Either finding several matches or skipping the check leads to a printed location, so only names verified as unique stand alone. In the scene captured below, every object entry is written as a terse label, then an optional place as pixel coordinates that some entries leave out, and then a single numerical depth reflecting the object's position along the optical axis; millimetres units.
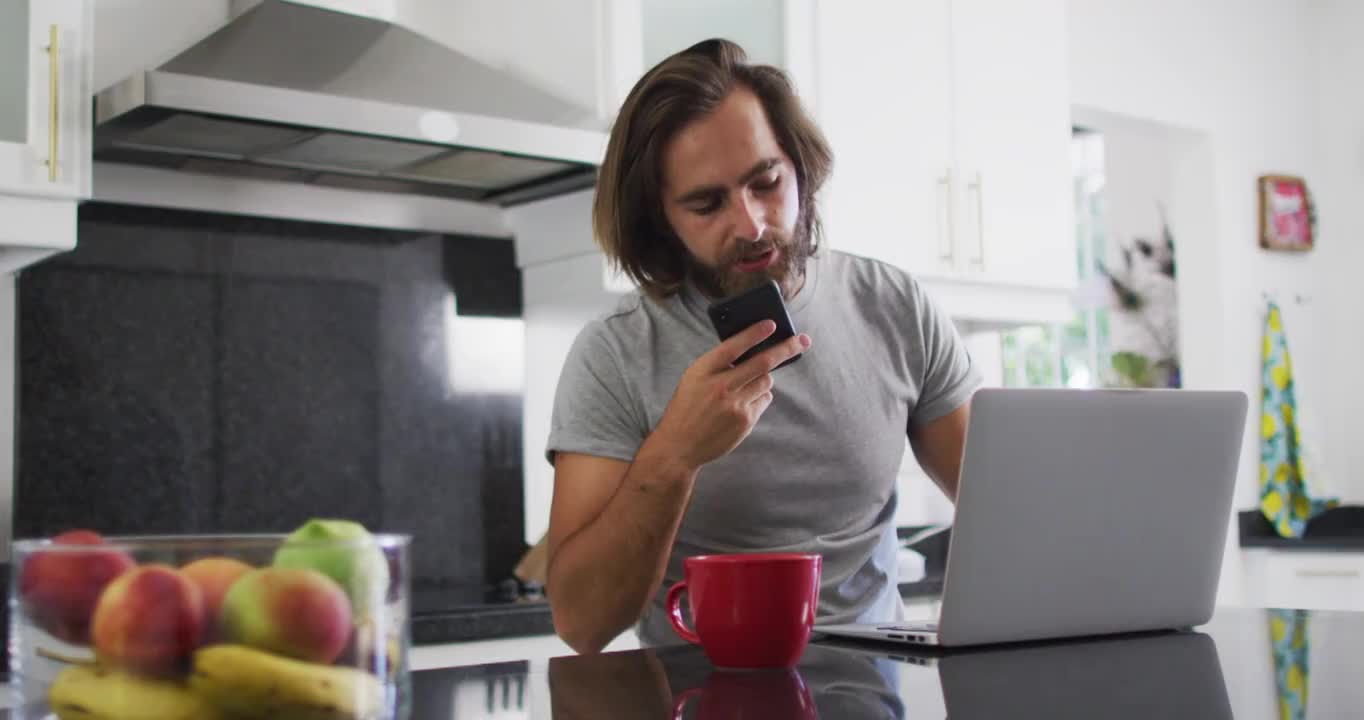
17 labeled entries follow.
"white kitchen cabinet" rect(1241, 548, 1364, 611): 3406
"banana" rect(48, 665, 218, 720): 525
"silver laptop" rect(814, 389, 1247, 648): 1021
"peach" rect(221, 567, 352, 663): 531
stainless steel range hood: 1893
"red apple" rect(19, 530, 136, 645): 542
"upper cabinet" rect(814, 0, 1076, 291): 2643
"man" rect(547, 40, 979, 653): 1454
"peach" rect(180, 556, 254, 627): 528
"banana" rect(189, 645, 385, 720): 525
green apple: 552
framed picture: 3859
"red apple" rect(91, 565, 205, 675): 524
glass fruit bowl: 526
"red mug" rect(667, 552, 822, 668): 963
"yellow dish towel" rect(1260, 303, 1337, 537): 3672
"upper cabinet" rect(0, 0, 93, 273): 1777
